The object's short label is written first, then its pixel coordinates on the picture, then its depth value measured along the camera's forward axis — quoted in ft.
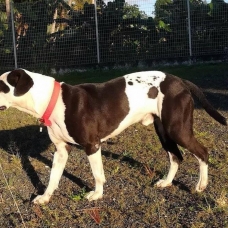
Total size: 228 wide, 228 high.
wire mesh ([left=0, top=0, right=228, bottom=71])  47.60
